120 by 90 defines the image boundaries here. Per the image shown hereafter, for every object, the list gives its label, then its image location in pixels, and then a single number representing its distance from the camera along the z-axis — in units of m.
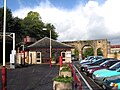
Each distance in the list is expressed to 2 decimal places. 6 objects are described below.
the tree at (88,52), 31.25
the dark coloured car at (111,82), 4.74
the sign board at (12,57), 13.41
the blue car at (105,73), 6.49
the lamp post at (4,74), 4.95
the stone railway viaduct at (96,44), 28.20
